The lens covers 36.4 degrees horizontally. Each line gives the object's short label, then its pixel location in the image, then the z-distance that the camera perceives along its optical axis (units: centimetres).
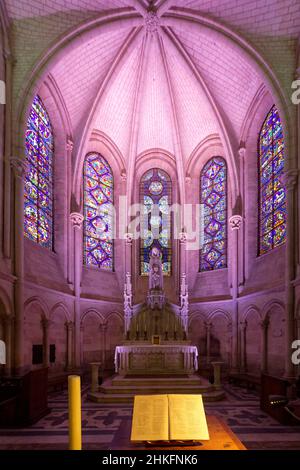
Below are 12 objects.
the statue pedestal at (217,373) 1462
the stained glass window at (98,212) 2111
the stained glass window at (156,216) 2288
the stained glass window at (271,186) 1689
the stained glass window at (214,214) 2122
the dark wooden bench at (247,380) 1620
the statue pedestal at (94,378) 1405
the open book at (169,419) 343
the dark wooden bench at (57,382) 1577
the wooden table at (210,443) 349
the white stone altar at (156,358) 1592
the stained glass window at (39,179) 1664
